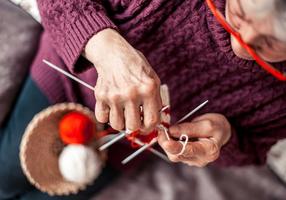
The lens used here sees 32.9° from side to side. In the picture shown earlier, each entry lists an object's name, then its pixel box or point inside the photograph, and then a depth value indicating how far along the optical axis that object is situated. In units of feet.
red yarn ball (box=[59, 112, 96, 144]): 3.06
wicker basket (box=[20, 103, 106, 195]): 3.05
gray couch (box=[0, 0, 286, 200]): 3.81
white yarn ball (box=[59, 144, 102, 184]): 3.17
